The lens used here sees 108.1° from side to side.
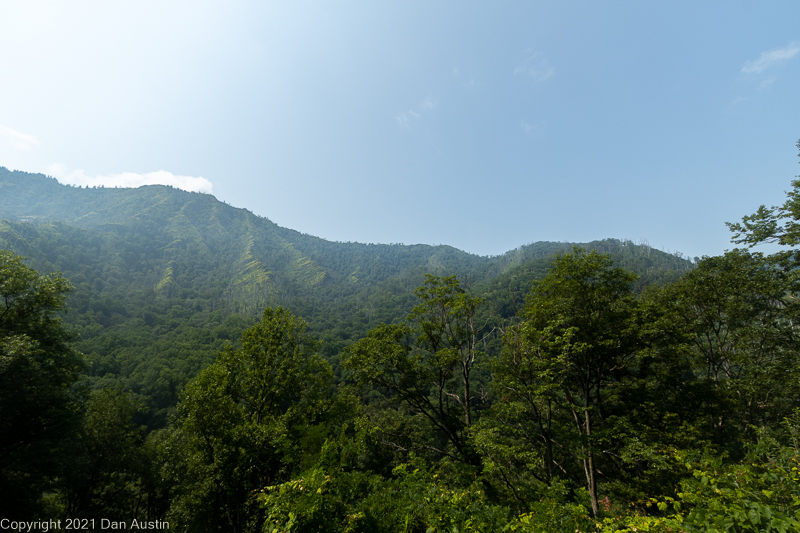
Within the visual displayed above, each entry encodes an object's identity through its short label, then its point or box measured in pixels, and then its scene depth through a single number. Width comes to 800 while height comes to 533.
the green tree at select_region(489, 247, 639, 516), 11.02
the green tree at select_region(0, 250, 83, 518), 11.13
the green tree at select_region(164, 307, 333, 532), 10.62
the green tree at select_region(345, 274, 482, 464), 13.16
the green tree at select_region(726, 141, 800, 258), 13.65
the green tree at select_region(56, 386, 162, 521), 17.33
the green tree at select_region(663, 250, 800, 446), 12.90
